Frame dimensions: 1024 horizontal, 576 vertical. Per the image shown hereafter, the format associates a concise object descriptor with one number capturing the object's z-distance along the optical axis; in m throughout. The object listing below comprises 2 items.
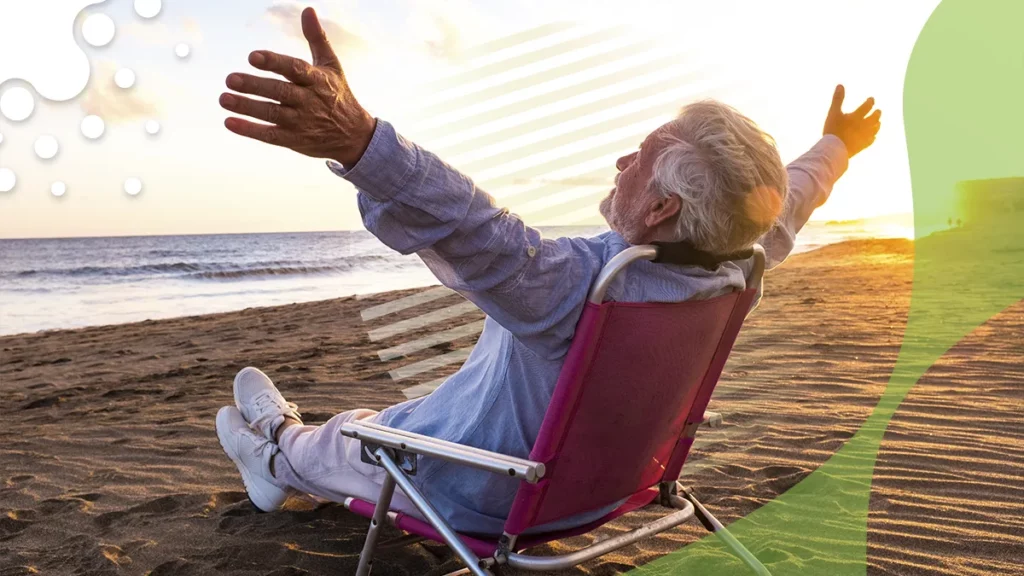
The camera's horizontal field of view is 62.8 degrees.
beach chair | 1.84
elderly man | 1.45
